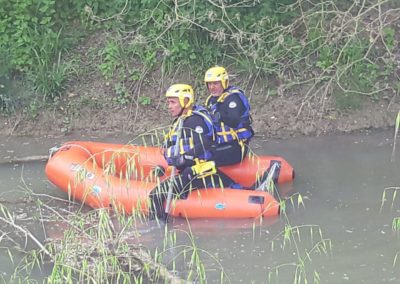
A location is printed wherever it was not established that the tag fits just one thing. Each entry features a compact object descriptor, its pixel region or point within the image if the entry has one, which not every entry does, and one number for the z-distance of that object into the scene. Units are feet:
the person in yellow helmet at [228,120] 43.51
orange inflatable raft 39.62
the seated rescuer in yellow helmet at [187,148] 39.21
